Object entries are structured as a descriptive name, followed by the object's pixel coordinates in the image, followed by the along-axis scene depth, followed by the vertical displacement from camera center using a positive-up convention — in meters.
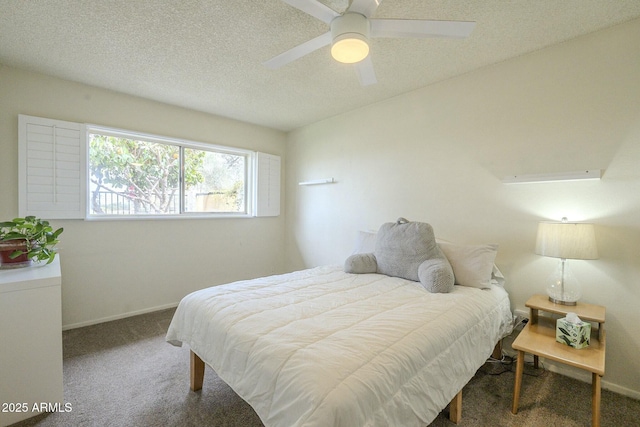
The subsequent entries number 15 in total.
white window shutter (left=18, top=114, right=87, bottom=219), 2.40 +0.34
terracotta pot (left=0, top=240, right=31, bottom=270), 1.74 -0.32
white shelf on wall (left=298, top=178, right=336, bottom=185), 3.62 +0.38
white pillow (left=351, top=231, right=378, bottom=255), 2.71 -0.33
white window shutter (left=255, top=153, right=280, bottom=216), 3.97 +0.36
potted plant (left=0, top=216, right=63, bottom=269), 1.75 -0.25
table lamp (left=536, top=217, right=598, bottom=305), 1.71 -0.23
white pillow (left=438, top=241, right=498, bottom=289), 2.07 -0.40
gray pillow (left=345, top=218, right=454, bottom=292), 1.97 -0.39
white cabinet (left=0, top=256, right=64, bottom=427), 1.48 -0.78
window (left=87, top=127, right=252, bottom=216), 2.89 +0.38
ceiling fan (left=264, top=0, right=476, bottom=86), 1.34 +0.94
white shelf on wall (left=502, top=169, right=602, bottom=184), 1.89 +0.26
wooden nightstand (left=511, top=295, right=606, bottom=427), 1.44 -0.80
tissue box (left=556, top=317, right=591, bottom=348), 1.59 -0.71
